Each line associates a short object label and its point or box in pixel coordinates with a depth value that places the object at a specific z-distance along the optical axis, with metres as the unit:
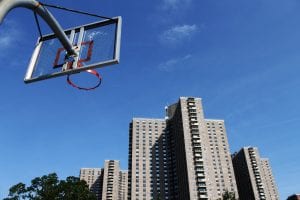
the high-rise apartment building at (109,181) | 145.25
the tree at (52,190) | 41.97
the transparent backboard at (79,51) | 8.16
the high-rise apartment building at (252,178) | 131.62
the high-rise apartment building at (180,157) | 102.38
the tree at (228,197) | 41.19
